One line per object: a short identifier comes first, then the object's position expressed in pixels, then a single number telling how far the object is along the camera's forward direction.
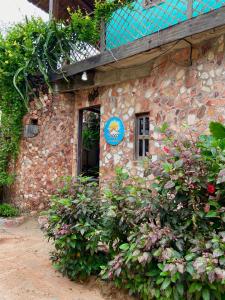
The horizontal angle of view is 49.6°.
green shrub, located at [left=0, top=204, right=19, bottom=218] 5.37
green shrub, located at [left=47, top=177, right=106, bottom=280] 2.64
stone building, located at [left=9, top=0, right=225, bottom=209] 3.83
